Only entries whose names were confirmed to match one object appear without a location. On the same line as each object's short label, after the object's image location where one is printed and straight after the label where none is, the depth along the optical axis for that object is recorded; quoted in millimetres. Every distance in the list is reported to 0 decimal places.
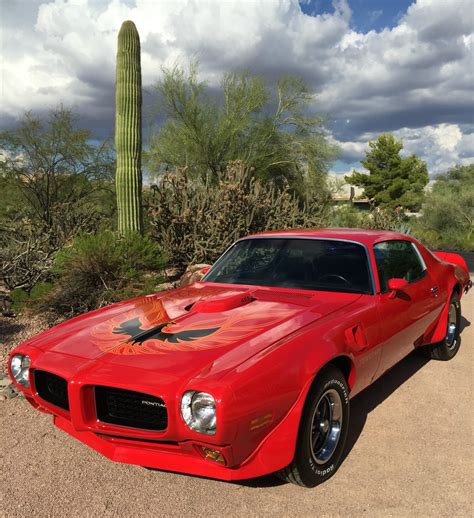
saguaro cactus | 9352
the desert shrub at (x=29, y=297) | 6398
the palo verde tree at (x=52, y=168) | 19312
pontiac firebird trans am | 2346
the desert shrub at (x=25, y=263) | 7199
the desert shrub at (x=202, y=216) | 9375
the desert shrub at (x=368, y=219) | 18698
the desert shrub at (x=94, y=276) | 6404
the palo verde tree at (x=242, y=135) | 20172
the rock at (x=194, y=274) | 6562
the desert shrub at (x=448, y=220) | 24844
